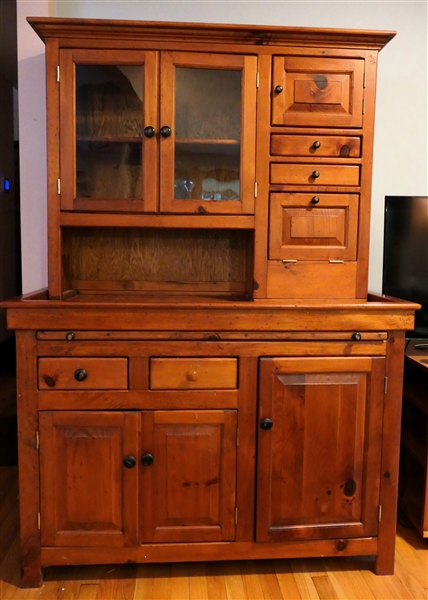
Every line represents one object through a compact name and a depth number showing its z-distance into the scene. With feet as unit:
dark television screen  6.34
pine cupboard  5.05
